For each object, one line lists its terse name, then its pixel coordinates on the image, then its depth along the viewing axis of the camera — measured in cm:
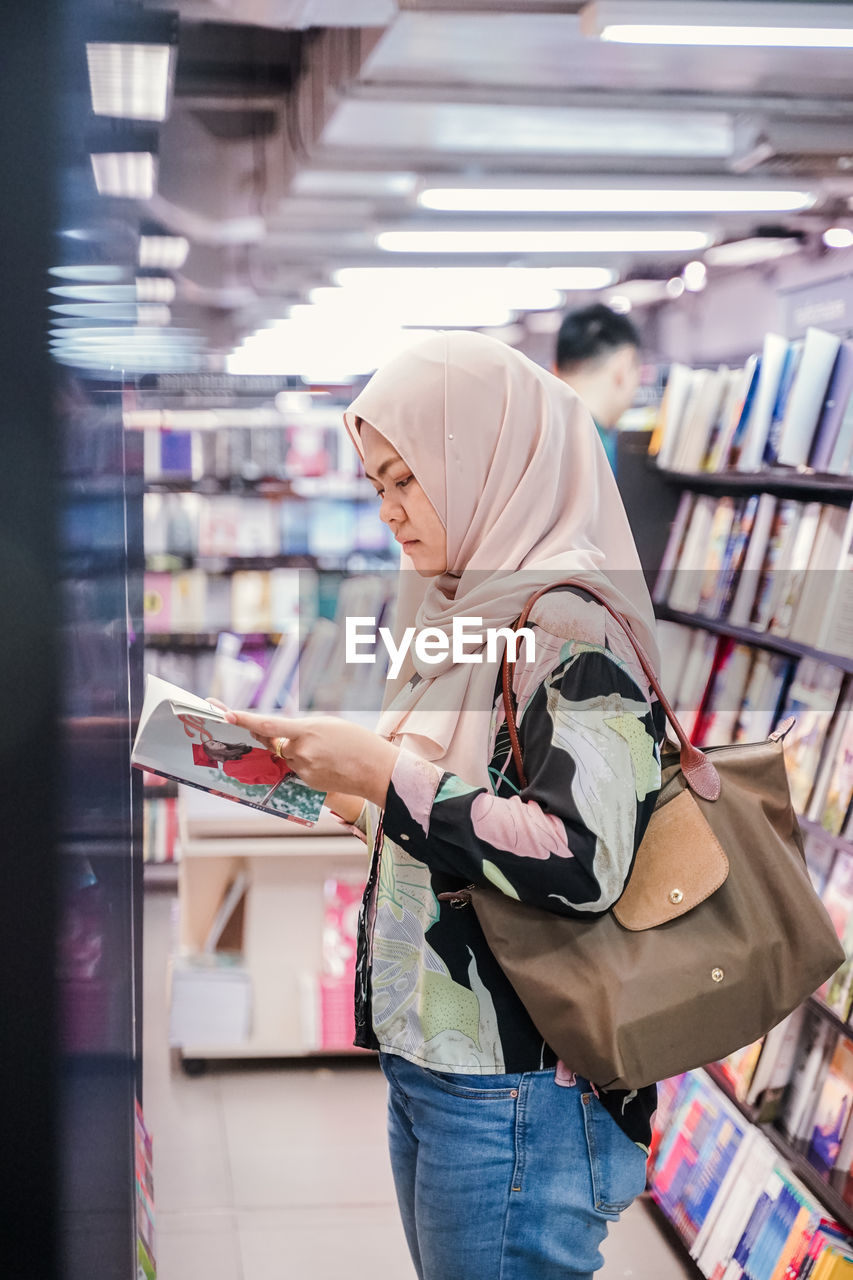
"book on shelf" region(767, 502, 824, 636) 287
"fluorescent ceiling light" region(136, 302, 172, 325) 440
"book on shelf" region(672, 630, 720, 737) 341
